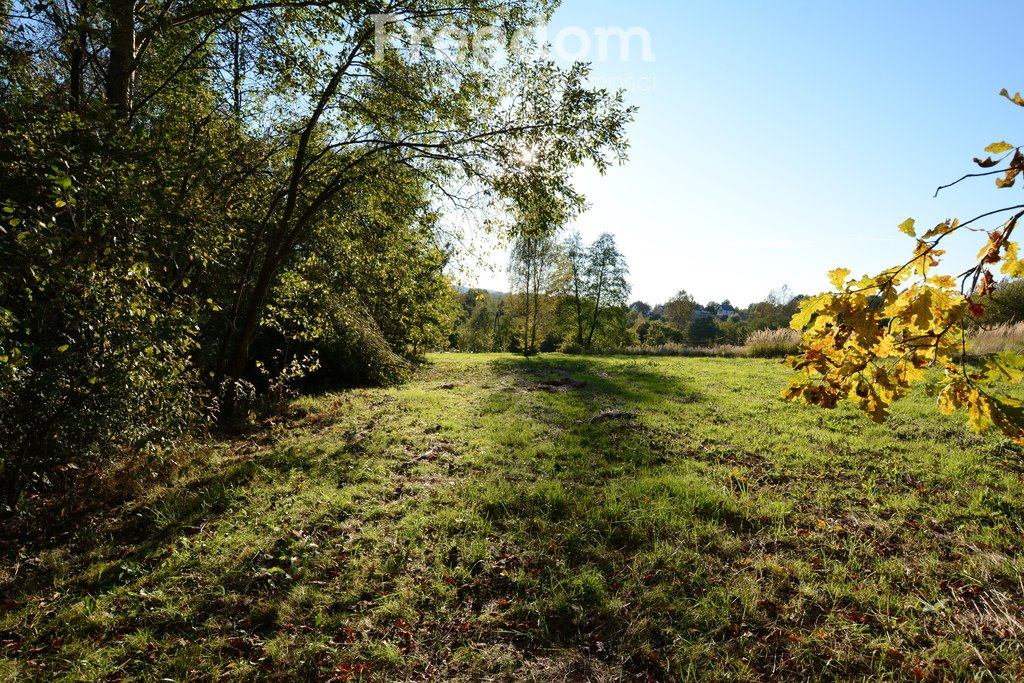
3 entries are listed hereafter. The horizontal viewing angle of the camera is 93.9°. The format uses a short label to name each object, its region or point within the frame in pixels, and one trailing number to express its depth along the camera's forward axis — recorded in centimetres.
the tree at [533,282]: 3105
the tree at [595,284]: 3431
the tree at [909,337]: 143
